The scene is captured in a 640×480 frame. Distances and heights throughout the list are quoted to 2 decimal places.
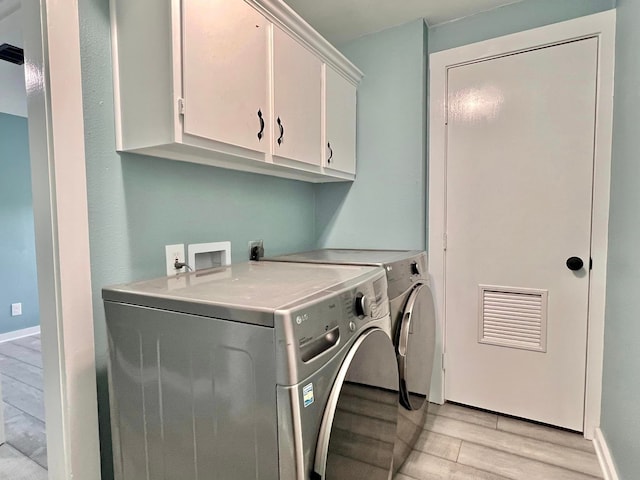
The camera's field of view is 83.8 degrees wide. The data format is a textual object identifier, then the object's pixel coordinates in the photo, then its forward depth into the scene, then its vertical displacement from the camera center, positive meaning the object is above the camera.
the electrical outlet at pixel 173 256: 1.42 -0.14
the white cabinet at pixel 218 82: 1.12 +0.51
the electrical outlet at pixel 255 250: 1.86 -0.15
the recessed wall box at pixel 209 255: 1.53 -0.15
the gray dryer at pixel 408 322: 1.48 -0.46
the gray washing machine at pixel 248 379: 0.76 -0.39
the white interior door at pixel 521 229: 1.83 -0.06
